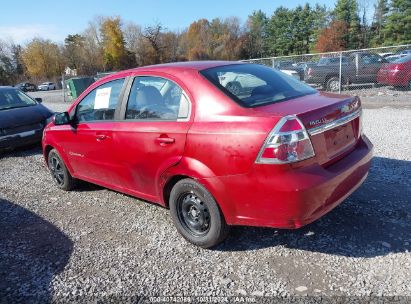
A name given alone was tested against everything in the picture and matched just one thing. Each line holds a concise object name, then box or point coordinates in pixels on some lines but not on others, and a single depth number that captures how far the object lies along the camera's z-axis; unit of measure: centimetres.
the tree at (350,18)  6756
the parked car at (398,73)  1245
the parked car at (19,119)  757
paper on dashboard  421
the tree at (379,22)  6519
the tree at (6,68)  6650
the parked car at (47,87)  5288
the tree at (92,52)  7011
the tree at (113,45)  7619
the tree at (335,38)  6675
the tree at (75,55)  6912
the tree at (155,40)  7862
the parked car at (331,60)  1343
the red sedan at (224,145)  275
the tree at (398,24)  5822
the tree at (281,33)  8369
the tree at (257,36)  8952
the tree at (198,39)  8291
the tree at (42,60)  6750
